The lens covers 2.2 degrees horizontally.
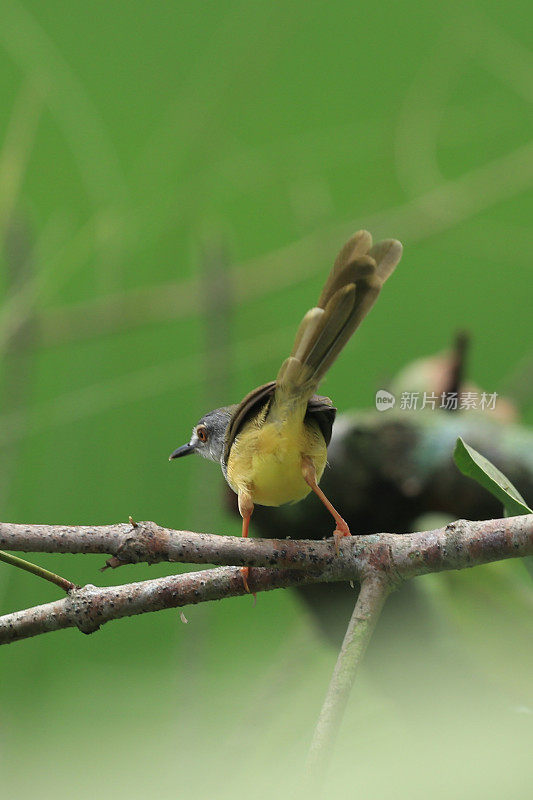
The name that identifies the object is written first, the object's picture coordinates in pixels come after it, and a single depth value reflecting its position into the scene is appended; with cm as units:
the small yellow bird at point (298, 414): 422
